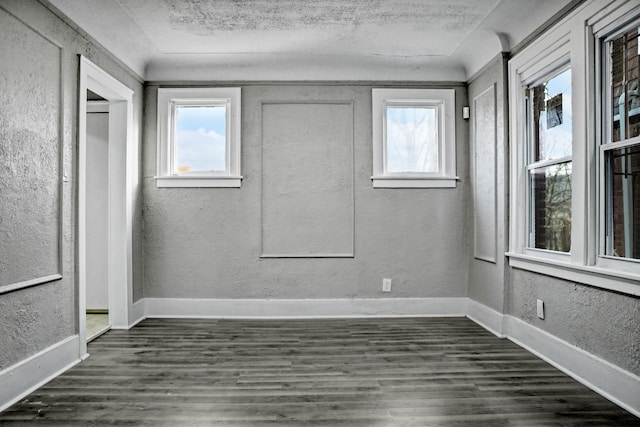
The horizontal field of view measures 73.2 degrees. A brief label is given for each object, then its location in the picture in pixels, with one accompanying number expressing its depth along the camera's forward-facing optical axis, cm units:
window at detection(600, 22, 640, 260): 238
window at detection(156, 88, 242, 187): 433
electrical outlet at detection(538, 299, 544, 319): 314
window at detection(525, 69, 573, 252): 300
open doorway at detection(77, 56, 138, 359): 316
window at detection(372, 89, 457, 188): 439
